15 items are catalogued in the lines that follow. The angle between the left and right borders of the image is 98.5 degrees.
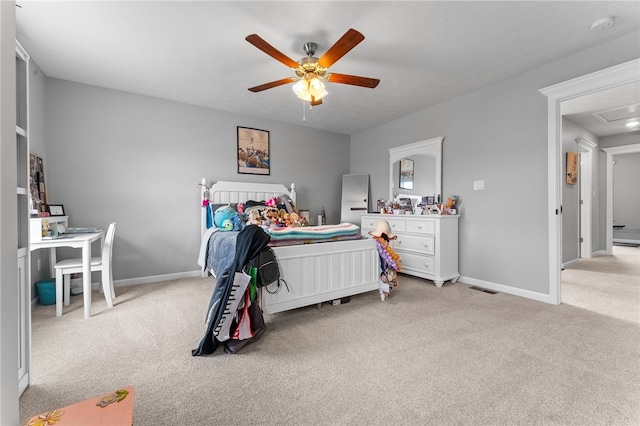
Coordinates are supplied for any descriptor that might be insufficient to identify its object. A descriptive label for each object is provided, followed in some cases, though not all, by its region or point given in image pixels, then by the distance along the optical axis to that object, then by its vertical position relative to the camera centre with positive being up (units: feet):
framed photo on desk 10.64 +0.07
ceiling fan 7.40 +4.14
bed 8.38 -2.03
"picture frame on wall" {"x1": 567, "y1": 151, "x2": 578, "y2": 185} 16.34 +2.49
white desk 8.40 -1.38
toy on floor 10.15 -2.12
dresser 12.14 -1.67
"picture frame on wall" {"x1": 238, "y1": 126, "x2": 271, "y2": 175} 15.40 +3.39
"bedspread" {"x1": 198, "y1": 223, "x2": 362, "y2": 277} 8.74 -0.93
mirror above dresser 13.89 +2.22
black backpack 7.51 -1.58
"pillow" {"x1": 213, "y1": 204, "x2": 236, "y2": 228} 12.19 -0.14
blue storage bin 9.76 -2.83
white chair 8.90 -1.91
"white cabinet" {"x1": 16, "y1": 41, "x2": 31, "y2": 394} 5.21 +0.00
